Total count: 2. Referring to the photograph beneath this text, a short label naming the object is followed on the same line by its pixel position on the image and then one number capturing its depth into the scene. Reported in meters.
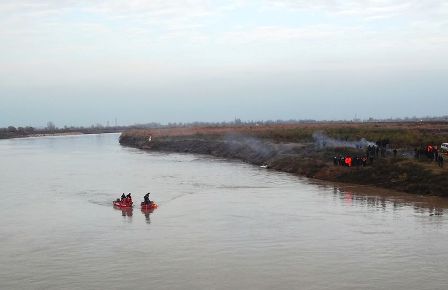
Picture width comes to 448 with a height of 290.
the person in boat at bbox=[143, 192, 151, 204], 34.13
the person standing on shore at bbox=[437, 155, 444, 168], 41.59
